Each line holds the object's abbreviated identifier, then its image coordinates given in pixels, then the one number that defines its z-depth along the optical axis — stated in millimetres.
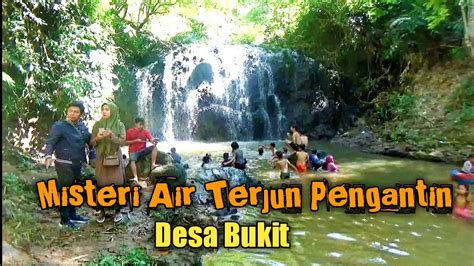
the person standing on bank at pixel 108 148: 4641
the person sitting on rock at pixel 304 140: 9836
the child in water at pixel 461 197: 5914
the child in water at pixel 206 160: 9008
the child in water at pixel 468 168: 6332
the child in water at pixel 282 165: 8373
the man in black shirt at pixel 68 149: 4340
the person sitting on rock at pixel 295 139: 9703
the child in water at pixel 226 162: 8530
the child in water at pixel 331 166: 9102
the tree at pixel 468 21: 11492
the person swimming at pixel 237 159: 8424
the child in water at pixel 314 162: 9180
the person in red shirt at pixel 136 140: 6566
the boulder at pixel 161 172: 6281
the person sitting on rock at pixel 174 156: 8214
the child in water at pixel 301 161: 9023
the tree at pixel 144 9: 15625
